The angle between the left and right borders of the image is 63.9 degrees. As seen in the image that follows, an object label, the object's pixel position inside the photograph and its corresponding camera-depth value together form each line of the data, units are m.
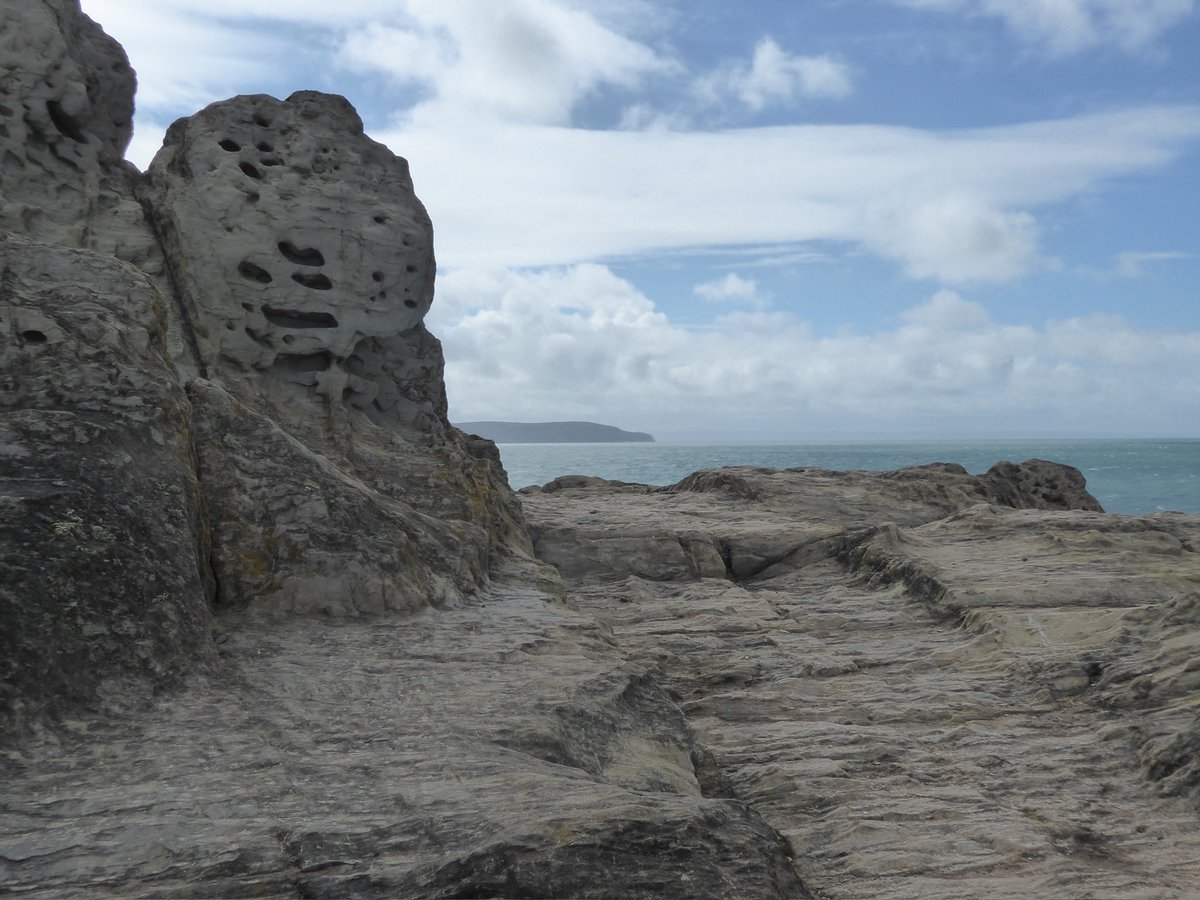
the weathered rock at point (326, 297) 13.40
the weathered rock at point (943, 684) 6.60
